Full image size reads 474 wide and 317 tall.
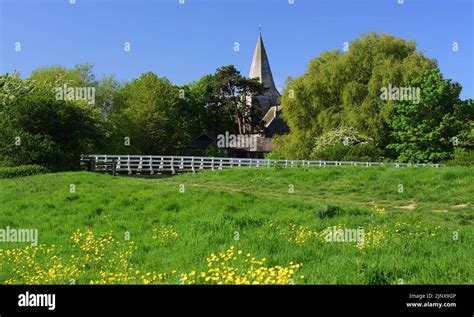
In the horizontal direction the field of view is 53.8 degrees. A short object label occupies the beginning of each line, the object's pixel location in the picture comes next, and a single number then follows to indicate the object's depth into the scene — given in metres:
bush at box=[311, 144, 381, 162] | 40.34
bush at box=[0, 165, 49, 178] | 25.79
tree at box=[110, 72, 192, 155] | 54.47
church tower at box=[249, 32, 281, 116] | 97.56
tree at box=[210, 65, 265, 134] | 71.38
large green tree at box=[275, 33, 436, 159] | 45.66
